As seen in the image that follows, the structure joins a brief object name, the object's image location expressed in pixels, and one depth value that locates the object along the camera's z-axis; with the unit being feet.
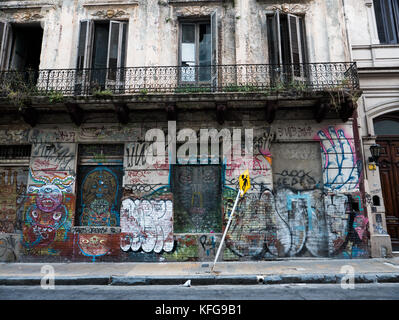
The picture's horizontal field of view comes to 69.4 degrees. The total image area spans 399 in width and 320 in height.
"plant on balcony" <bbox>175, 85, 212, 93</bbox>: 30.18
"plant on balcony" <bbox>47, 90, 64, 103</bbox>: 27.81
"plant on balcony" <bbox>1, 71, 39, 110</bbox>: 27.84
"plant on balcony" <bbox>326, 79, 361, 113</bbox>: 27.04
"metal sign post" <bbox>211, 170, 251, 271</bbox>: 23.52
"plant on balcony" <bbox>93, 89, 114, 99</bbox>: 27.84
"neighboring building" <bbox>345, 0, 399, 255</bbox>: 29.14
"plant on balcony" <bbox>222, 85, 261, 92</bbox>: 28.96
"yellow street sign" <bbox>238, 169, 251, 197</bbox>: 23.53
